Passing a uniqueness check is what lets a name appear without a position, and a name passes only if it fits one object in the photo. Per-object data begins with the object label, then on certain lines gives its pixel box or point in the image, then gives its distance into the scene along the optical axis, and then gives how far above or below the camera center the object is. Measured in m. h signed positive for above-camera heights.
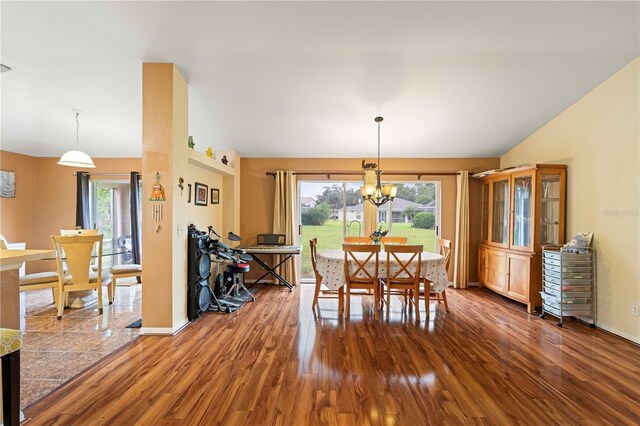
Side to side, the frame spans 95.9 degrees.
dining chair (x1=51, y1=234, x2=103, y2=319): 3.30 -0.59
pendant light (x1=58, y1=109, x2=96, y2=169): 3.50 +0.64
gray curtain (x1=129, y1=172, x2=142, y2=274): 5.16 -0.06
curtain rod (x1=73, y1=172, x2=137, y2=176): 5.34 +0.70
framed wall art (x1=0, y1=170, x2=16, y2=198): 4.79 +0.46
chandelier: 3.46 +0.25
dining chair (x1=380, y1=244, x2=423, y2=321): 3.31 -0.71
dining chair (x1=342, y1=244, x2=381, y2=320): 3.39 -0.74
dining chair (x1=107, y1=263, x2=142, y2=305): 3.84 -0.82
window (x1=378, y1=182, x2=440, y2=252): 5.30 -0.07
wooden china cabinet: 3.78 -0.18
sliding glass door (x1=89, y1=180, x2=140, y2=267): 5.46 -0.04
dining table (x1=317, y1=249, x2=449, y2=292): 3.48 -0.70
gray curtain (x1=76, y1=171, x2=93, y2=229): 5.18 +0.18
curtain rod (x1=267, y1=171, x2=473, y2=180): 5.12 +0.69
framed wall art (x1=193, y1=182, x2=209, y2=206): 3.96 +0.25
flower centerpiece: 3.97 -0.33
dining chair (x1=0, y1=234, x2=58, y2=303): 3.31 -0.81
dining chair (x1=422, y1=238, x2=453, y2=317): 3.50 -0.87
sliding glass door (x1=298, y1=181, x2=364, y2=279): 5.27 +0.00
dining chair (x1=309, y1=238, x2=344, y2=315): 3.78 -0.74
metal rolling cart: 3.31 -0.82
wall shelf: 3.43 +0.65
